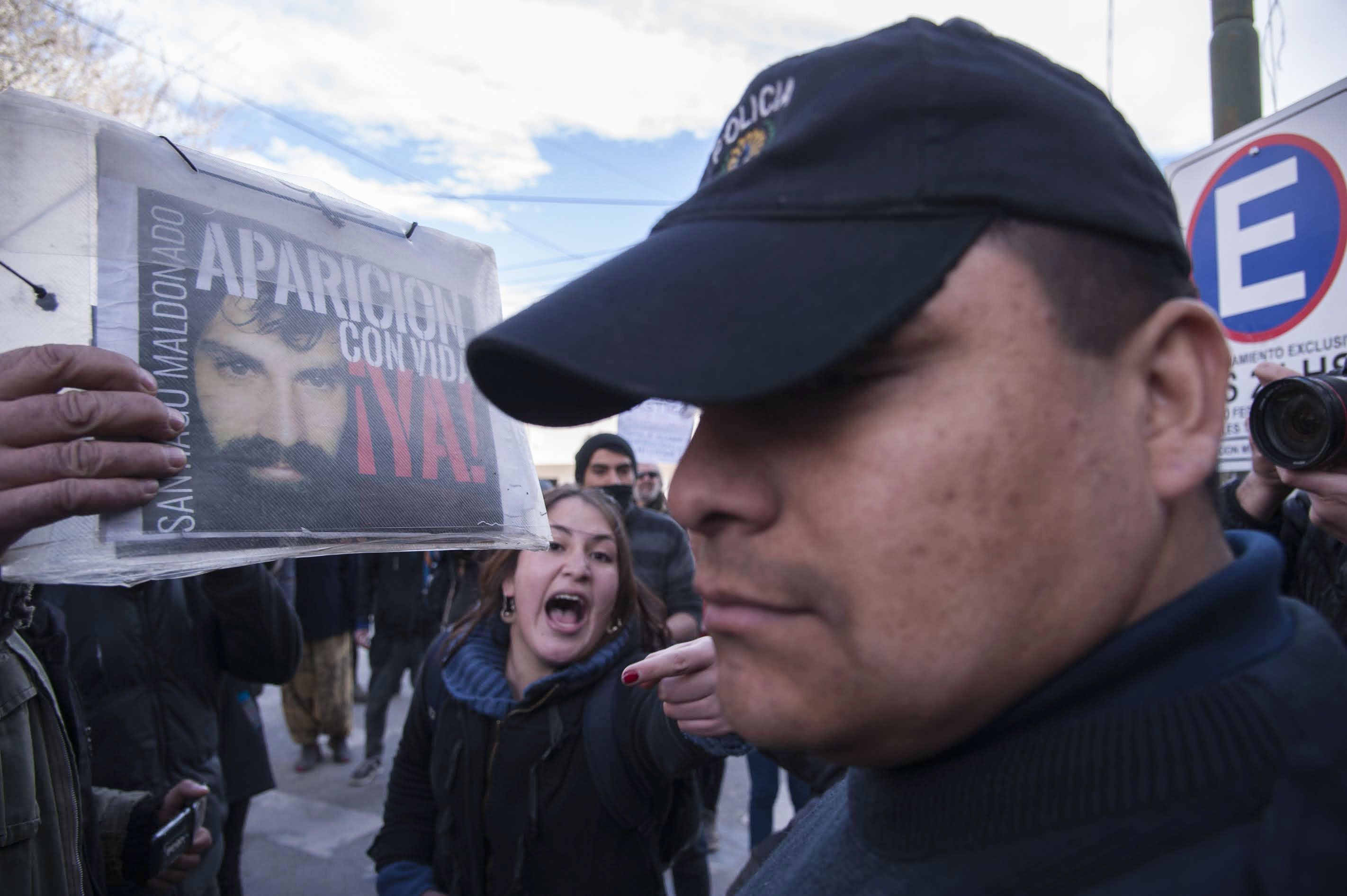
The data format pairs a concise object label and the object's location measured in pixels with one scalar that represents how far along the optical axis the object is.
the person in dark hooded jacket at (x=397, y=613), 6.16
